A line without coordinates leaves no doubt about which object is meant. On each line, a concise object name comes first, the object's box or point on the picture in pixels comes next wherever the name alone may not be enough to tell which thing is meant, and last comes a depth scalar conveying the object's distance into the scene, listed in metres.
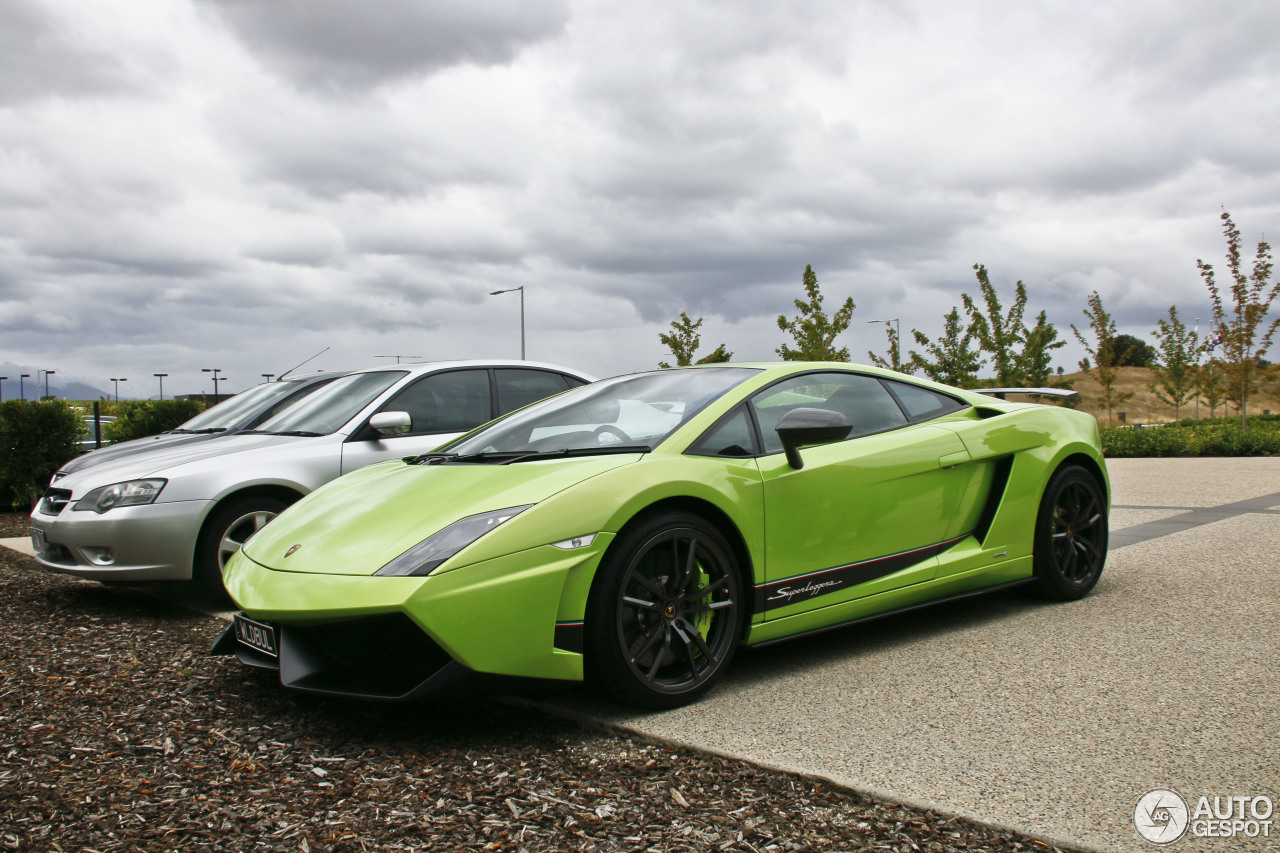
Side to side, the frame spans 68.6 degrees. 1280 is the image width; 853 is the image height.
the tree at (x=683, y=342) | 27.02
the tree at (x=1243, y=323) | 21.11
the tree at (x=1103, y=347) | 28.12
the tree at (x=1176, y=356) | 32.09
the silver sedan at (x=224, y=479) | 4.85
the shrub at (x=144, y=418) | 13.87
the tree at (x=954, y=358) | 25.55
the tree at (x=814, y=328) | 25.53
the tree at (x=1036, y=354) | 24.42
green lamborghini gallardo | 2.89
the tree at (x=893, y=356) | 27.64
